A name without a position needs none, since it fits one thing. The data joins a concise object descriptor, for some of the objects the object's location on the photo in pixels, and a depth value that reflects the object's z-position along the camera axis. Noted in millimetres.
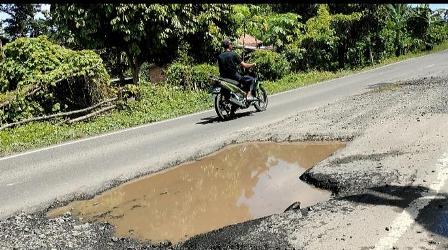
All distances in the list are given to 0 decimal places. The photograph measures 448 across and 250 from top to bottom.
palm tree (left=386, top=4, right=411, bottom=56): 33781
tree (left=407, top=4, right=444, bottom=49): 38688
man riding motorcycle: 10500
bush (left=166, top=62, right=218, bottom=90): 18219
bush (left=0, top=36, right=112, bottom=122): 12836
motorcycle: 10547
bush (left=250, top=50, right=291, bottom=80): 21516
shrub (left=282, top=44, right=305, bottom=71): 23828
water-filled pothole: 4664
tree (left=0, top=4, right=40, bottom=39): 39969
